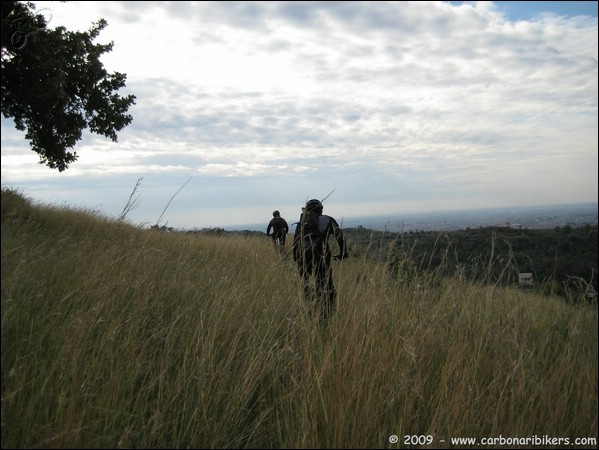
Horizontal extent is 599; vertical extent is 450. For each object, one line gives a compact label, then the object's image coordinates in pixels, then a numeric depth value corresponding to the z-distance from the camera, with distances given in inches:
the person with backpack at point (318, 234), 205.3
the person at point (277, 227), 485.7
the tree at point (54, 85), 298.8
